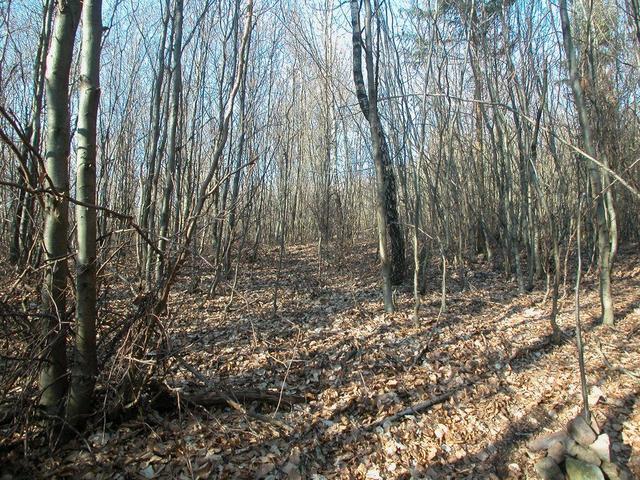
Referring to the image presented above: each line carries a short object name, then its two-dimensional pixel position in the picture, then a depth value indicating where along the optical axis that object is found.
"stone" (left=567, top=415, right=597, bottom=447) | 2.88
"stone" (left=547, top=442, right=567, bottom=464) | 2.81
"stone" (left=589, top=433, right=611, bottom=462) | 2.76
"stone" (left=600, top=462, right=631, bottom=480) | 2.66
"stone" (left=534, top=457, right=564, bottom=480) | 2.70
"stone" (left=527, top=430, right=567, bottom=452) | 2.93
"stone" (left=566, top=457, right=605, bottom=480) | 2.66
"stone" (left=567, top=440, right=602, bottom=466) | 2.74
